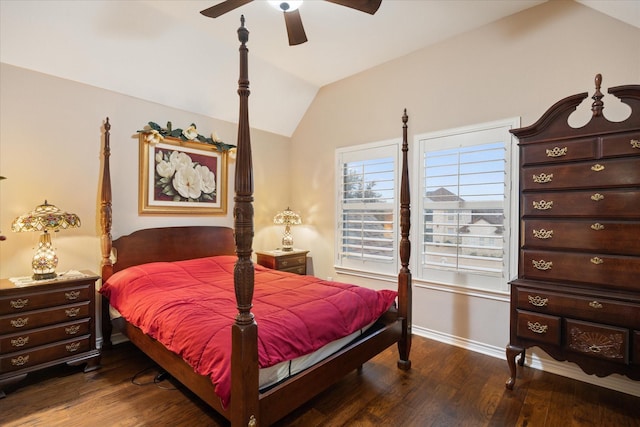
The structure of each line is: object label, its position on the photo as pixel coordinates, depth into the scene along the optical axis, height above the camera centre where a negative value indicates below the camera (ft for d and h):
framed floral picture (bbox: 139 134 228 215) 11.12 +1.24
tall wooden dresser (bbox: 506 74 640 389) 6.43 -0.59
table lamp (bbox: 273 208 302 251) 14.39 -0.43
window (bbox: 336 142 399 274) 12.26 +0.22
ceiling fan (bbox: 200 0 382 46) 6.51 +4.41
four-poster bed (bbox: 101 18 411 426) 4.85 -2.14
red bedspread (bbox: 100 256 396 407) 5.64 -2.19
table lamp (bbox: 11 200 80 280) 7.87 -0.42
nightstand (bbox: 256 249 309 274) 13.42 -2.10
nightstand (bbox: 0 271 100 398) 7.34 -2.87
